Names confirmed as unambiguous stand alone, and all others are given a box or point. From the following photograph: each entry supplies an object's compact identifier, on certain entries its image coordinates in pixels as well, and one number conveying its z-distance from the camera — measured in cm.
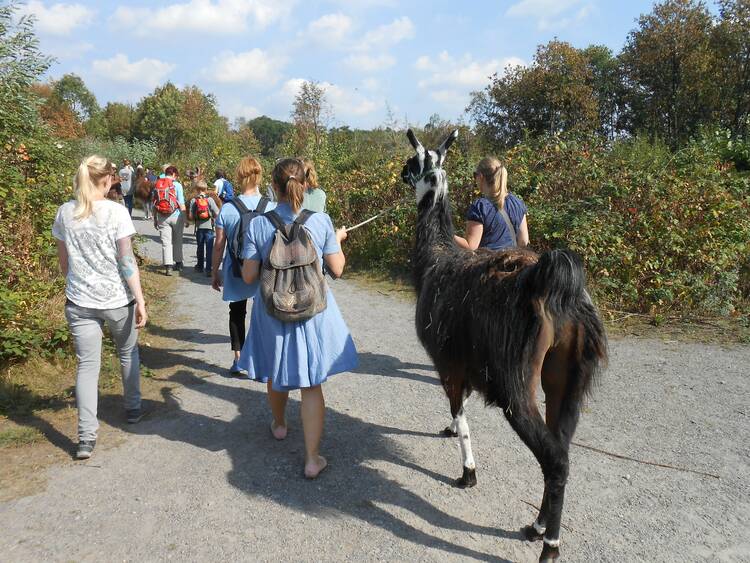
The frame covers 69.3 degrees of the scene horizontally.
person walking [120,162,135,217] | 1735
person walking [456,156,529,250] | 411
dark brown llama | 265
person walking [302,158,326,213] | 635
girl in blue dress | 343
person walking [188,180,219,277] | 984
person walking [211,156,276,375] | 483
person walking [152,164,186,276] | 1001
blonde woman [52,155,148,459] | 370
